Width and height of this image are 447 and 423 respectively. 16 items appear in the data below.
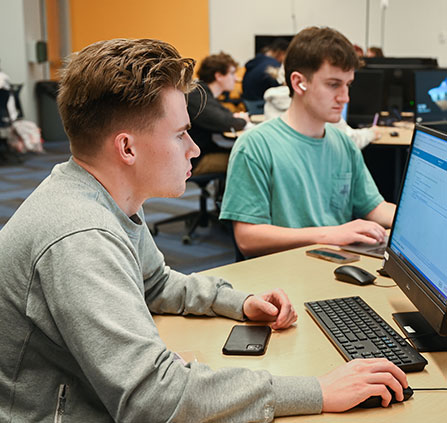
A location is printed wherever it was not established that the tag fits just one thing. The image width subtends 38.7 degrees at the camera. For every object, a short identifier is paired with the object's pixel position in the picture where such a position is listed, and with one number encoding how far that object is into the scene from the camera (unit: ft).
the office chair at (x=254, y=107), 18.80
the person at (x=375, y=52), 24.82
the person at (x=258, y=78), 20.58
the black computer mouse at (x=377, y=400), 3.47
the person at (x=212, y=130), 14.55
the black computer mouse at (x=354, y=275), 5.40
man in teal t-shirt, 6.79
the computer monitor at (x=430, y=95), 14.33
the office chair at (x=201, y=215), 14.69
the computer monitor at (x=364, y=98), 15.24
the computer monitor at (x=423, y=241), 4.04
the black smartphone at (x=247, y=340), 4.15
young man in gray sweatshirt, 3.07
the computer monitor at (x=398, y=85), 16.65
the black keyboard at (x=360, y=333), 3.94
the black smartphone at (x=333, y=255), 5.99
